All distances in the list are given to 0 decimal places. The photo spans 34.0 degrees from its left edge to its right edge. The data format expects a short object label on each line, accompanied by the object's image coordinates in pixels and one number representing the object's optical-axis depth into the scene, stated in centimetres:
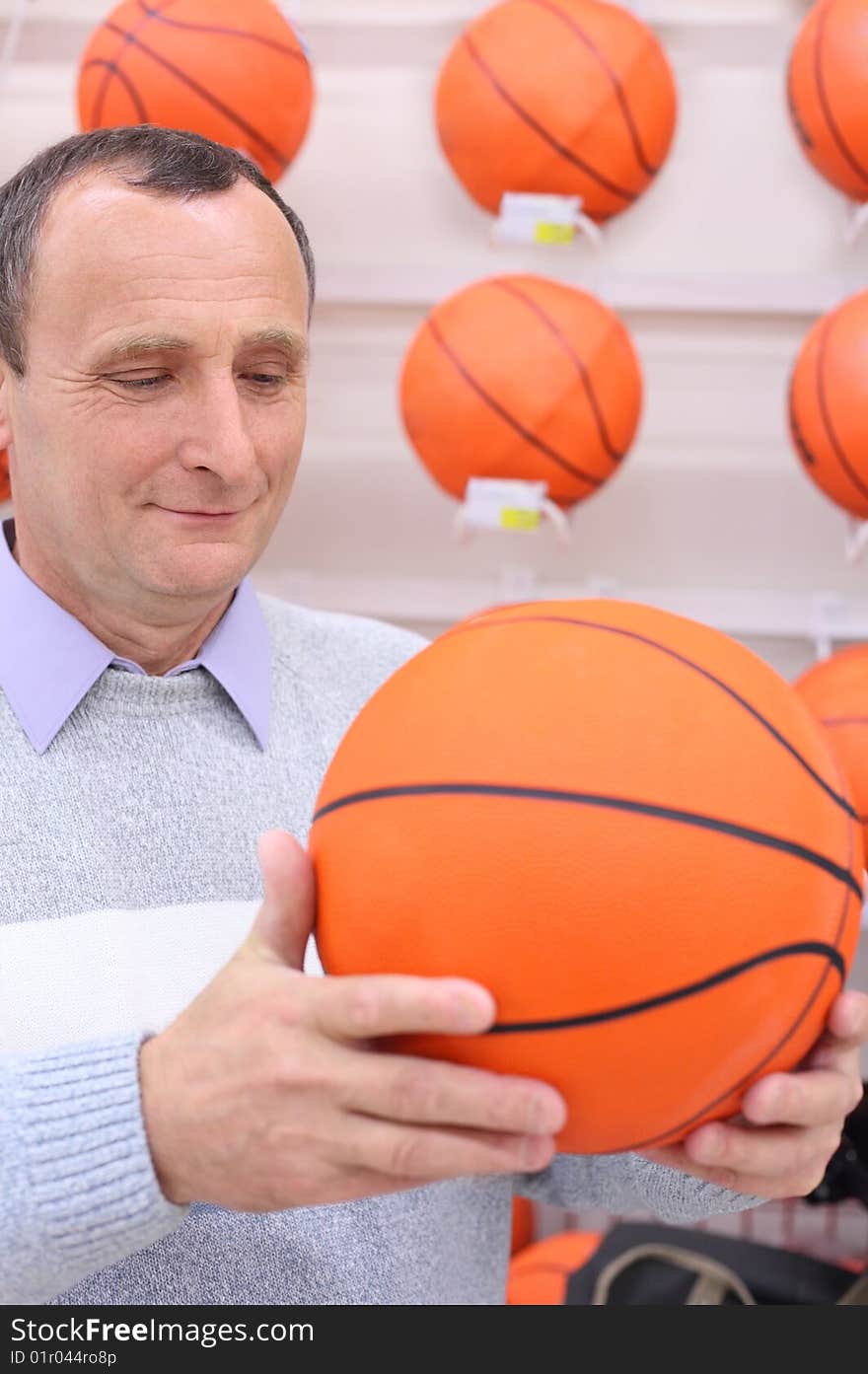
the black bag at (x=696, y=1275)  210
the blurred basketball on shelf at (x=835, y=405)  212
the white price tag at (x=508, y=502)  223
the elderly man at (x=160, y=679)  115
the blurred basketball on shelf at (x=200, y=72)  213
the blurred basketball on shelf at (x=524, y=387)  216
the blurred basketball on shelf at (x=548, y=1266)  222
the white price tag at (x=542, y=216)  233
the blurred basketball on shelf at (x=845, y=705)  204
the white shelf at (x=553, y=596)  269
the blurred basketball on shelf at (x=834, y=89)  217
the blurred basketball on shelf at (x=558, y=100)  223
